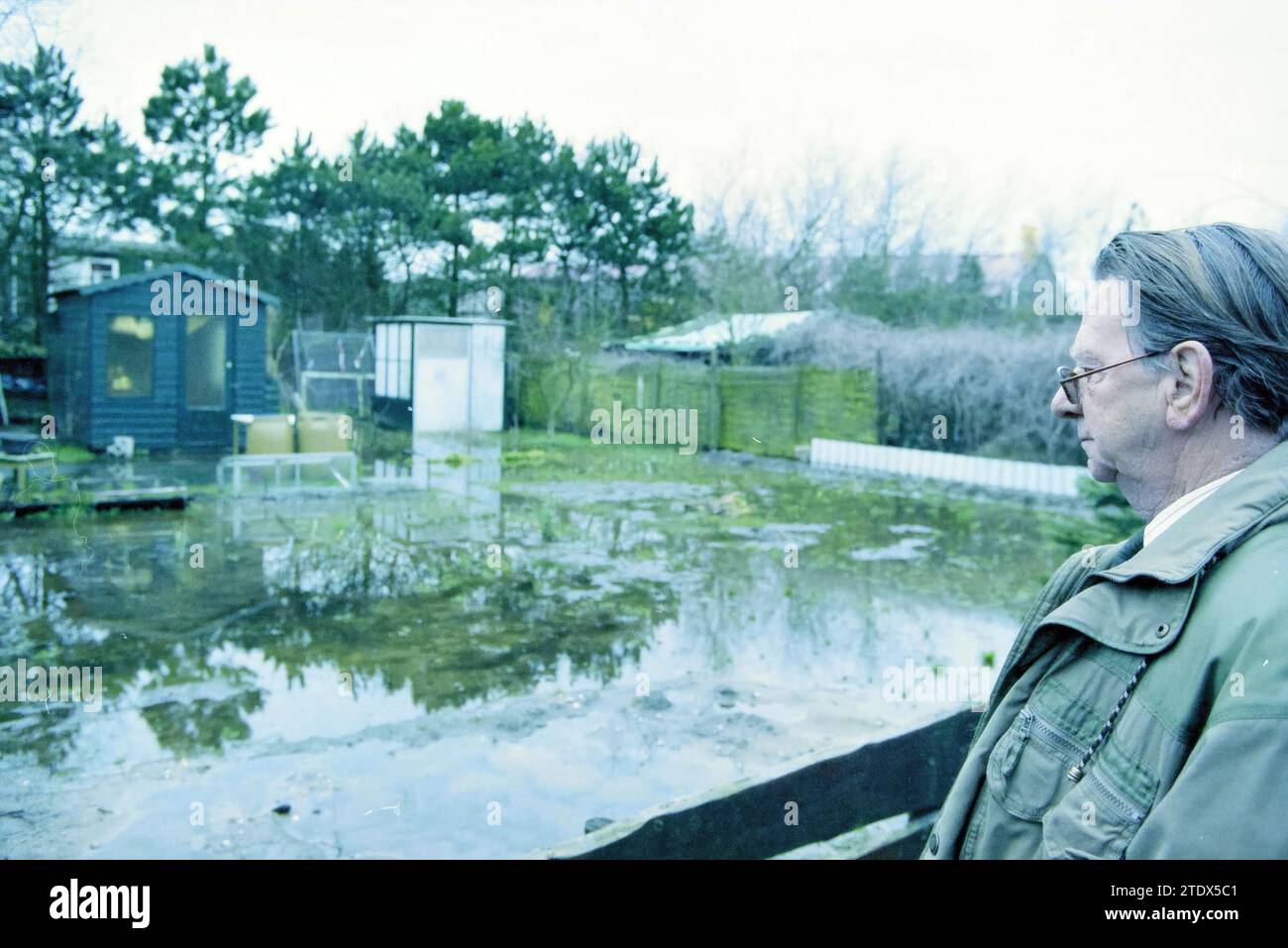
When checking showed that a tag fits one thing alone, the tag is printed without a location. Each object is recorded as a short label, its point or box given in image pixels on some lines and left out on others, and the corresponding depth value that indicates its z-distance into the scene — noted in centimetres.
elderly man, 101
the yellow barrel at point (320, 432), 1317
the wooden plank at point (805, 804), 200
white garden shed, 1966
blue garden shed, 1502
